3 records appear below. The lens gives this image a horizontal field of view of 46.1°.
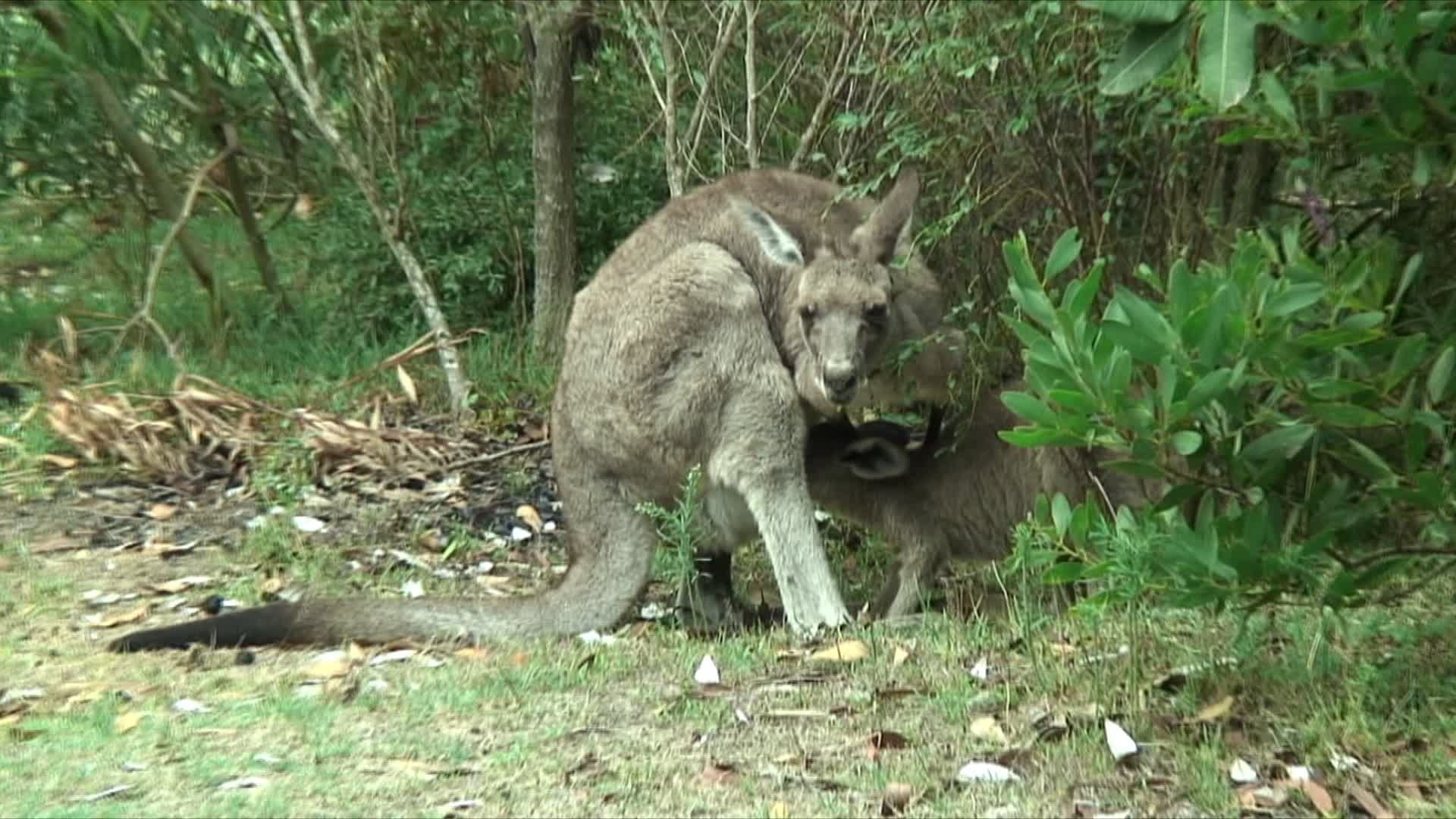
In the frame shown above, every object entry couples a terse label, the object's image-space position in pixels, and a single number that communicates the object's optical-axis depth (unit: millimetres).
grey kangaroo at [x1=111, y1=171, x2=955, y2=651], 5973
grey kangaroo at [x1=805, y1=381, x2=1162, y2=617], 6344
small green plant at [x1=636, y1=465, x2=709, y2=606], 5594
